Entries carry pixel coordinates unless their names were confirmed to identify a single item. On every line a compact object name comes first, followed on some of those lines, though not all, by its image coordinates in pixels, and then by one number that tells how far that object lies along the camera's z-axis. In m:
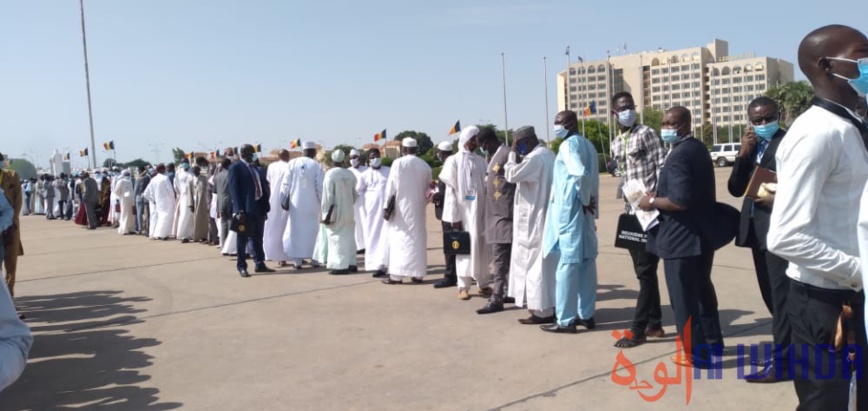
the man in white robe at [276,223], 11.17
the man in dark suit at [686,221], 4.81
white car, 50.08
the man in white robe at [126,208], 17.72
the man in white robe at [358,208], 12.06
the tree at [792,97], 63.31
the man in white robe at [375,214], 9.49
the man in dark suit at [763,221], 4.44
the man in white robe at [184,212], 15.03
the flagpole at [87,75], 34.22
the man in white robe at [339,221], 9.82
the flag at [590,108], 44.53
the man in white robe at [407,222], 8.79
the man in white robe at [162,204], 15.85
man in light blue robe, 5.84
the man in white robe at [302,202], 10.64
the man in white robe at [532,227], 6.32
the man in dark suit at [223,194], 11.16
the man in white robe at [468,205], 7.78
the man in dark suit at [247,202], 9.78
